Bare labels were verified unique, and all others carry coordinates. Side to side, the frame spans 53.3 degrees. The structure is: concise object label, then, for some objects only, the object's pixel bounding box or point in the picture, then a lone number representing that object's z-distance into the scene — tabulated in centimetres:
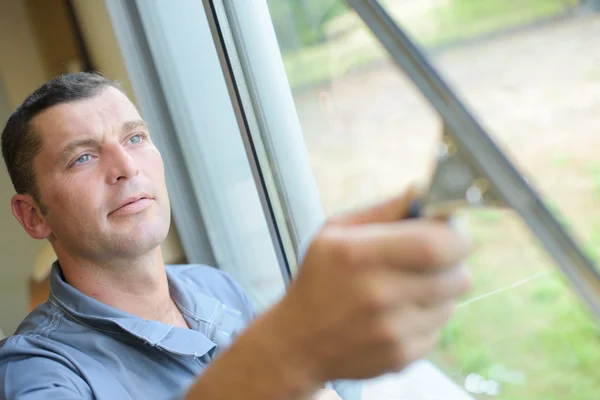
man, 44
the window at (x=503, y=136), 70
